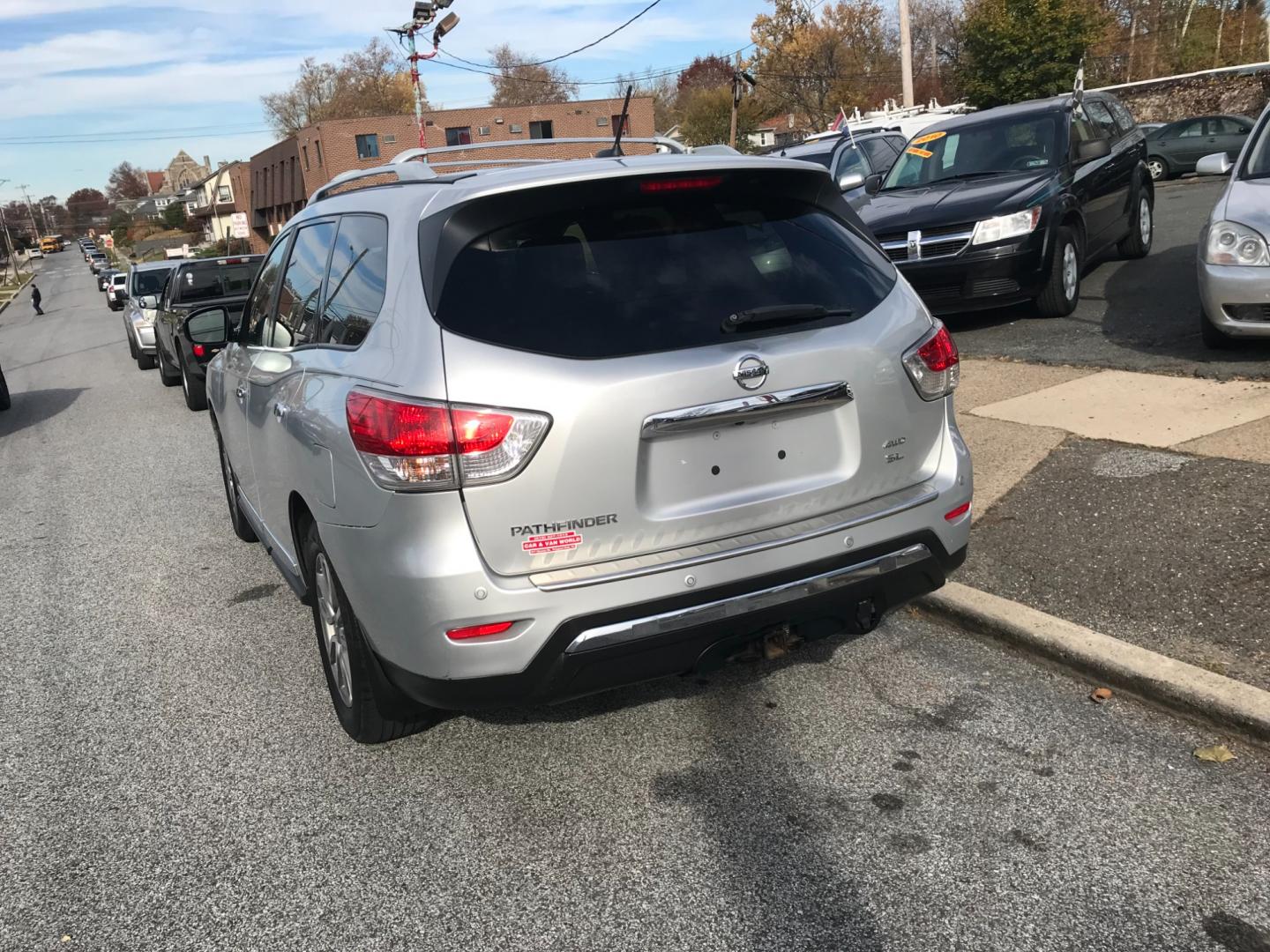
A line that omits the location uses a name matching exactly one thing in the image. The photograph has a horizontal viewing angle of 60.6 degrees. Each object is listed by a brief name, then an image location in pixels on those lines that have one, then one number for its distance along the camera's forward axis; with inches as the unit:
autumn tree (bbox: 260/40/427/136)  3895.2
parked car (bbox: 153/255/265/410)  535.8
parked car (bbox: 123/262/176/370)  689.0
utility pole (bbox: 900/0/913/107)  1037.2
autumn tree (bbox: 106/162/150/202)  7755.9
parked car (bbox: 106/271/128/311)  1598.2
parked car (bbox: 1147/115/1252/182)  912.3
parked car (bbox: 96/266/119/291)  2196.1
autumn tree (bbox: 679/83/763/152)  2576.3
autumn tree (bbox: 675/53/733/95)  3726.9
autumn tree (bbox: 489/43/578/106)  3147.1
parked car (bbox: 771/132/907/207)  565.0
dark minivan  359.3
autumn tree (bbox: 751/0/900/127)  2527.1
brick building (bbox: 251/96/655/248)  2469.2
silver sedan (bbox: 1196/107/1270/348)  264.4
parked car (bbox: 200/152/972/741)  116.5
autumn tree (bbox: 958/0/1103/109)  1518.2
